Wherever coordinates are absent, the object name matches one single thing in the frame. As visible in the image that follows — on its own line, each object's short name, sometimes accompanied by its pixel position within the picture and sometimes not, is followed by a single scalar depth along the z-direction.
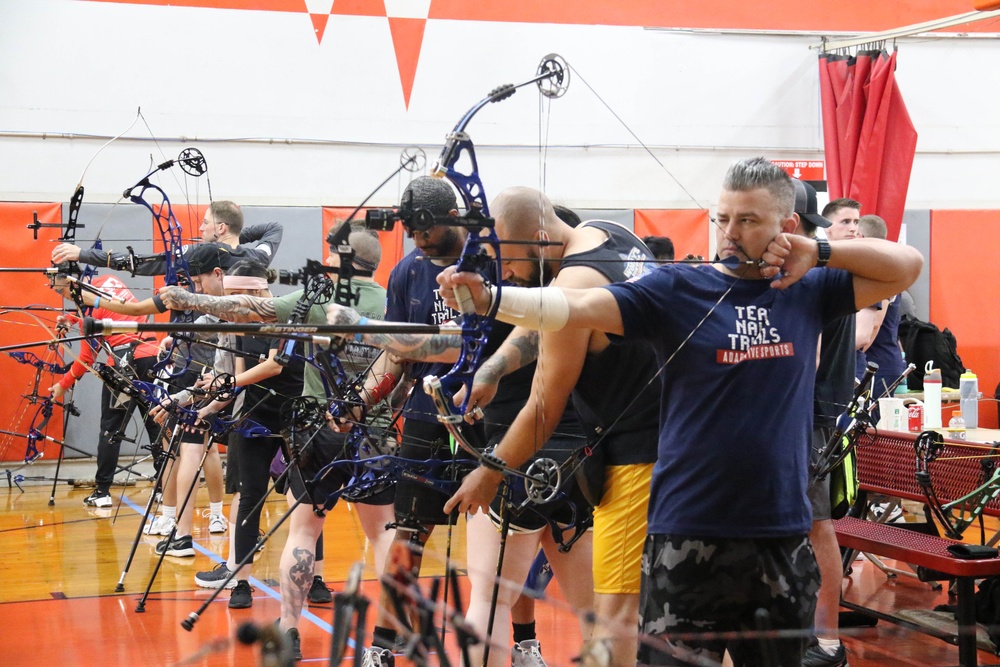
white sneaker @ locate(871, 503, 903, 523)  10.55
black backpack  13.99
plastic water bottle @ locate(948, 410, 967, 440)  7.95
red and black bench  6.32
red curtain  14.17
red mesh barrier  7.25
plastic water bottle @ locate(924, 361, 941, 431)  8.66
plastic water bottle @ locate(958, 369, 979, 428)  9.15
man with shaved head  4.42
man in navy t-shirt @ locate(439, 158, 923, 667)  3.82
